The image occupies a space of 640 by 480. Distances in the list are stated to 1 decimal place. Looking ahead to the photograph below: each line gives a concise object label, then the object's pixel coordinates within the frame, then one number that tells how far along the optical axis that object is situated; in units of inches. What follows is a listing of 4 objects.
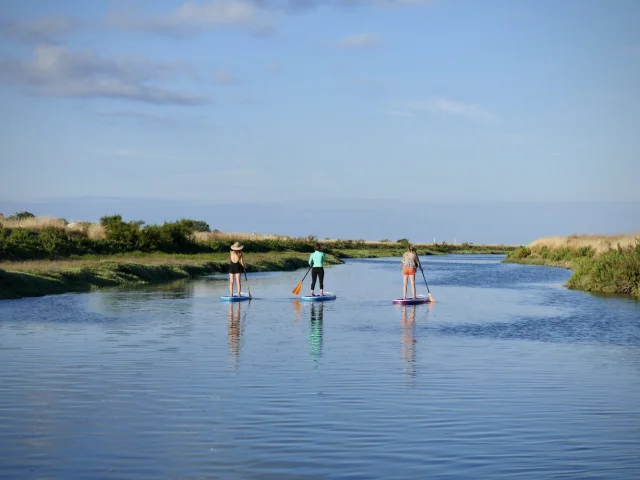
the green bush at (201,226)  4602.6
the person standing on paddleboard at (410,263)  1412.4
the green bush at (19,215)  3017.2
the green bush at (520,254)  3868.1
